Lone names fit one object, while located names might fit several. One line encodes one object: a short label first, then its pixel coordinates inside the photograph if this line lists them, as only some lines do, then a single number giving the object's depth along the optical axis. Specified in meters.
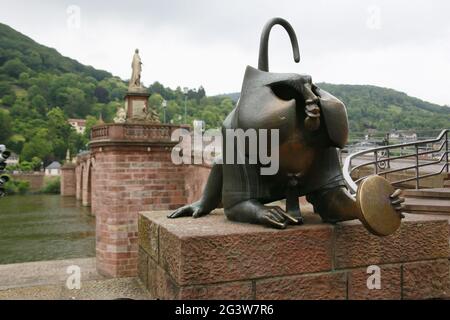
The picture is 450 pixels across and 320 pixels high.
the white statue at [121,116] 20.14
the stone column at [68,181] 57.38
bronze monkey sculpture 2.33
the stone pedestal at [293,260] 2.24
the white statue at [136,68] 20.53
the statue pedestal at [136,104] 20.88
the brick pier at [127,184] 15.21
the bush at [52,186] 62.84
